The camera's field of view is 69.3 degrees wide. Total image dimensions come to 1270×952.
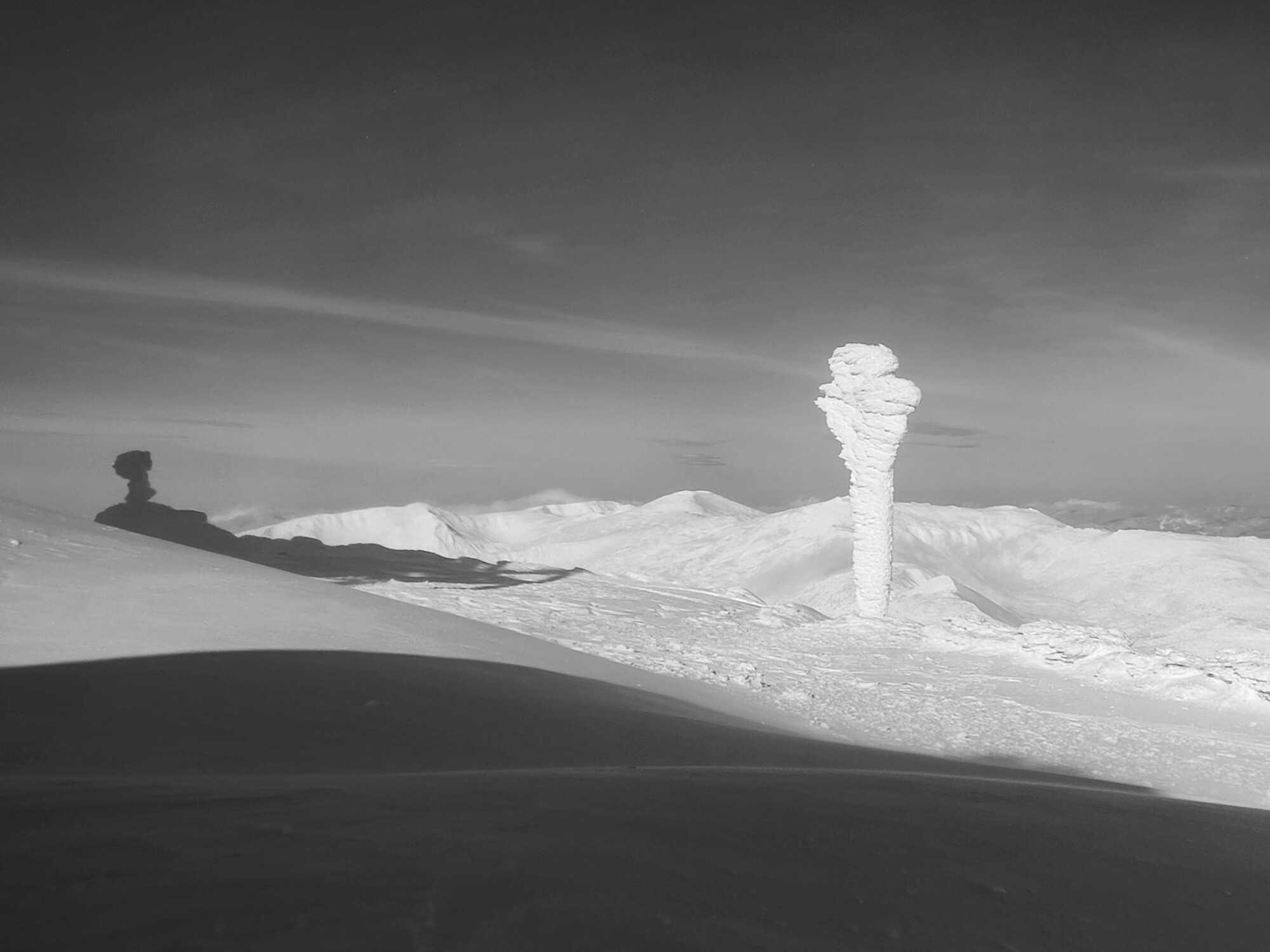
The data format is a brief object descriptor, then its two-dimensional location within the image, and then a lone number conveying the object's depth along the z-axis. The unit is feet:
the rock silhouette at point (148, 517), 74.49
